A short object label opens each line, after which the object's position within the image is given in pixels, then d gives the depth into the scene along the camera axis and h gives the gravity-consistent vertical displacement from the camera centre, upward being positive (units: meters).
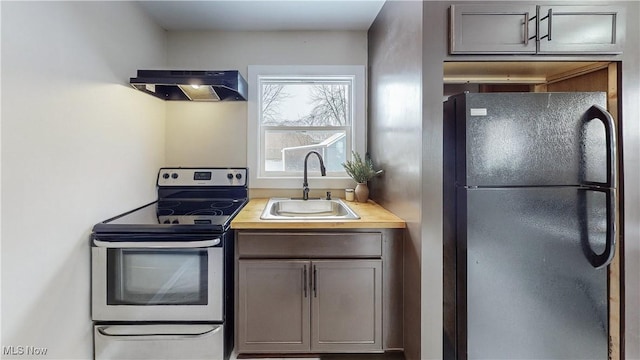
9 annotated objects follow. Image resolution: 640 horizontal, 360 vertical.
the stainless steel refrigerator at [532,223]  1.36 -0.20
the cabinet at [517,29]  1.34 +0.71
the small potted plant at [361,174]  2.25 +0.06
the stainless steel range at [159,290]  1.50 -0.56
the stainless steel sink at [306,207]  2.23 -0.20
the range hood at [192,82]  1.77 +0.66
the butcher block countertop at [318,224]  1.60 -0.23
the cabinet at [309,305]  1.64 -0.69
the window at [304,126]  2.46 +0.48
